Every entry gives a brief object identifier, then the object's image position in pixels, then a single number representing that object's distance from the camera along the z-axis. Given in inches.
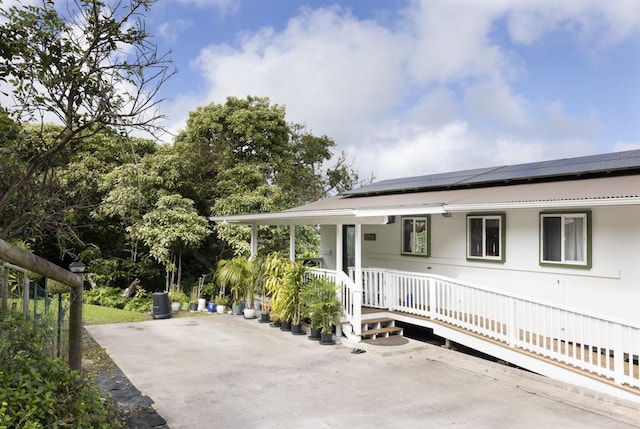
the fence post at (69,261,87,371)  156.5
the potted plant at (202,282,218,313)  572.9
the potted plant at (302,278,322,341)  352.2
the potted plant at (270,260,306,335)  382.0
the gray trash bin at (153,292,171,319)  463.2
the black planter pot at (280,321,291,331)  393.1
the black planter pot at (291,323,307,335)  380.5
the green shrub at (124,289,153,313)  532.4
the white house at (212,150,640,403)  263.0
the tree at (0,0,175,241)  121.1
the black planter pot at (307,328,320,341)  358.9
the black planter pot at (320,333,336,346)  342.6
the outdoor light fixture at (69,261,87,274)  255.3
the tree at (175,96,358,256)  623.5
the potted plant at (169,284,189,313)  518.3
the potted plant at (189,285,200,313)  528.4
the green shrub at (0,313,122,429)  102.5
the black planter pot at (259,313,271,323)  438.0
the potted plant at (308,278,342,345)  345.1
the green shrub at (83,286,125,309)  546.6
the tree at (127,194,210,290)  557.6
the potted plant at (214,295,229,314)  504.4
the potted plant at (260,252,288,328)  401.7
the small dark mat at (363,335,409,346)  339.0
